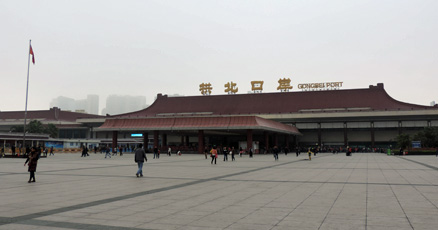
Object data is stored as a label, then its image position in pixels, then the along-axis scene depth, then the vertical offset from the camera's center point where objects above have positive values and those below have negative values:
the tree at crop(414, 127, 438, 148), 53.47 +1.50
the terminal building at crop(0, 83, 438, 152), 79.12 +7.89
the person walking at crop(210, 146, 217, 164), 29.03 -0.58
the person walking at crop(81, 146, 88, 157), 45.64 -0.82
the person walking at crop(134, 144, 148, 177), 17.25 -0.55
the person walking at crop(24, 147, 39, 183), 14.80 -0.62
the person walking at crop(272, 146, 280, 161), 34.41 -0.58
